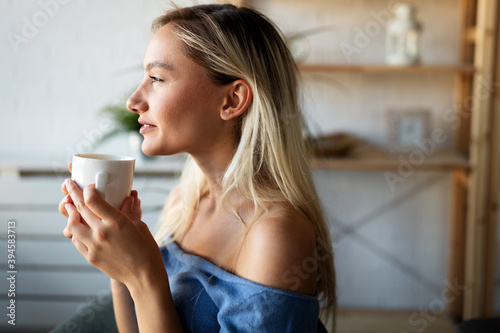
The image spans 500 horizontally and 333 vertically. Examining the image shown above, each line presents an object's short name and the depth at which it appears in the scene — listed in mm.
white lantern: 2453
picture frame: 2637
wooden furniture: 2412
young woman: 908
